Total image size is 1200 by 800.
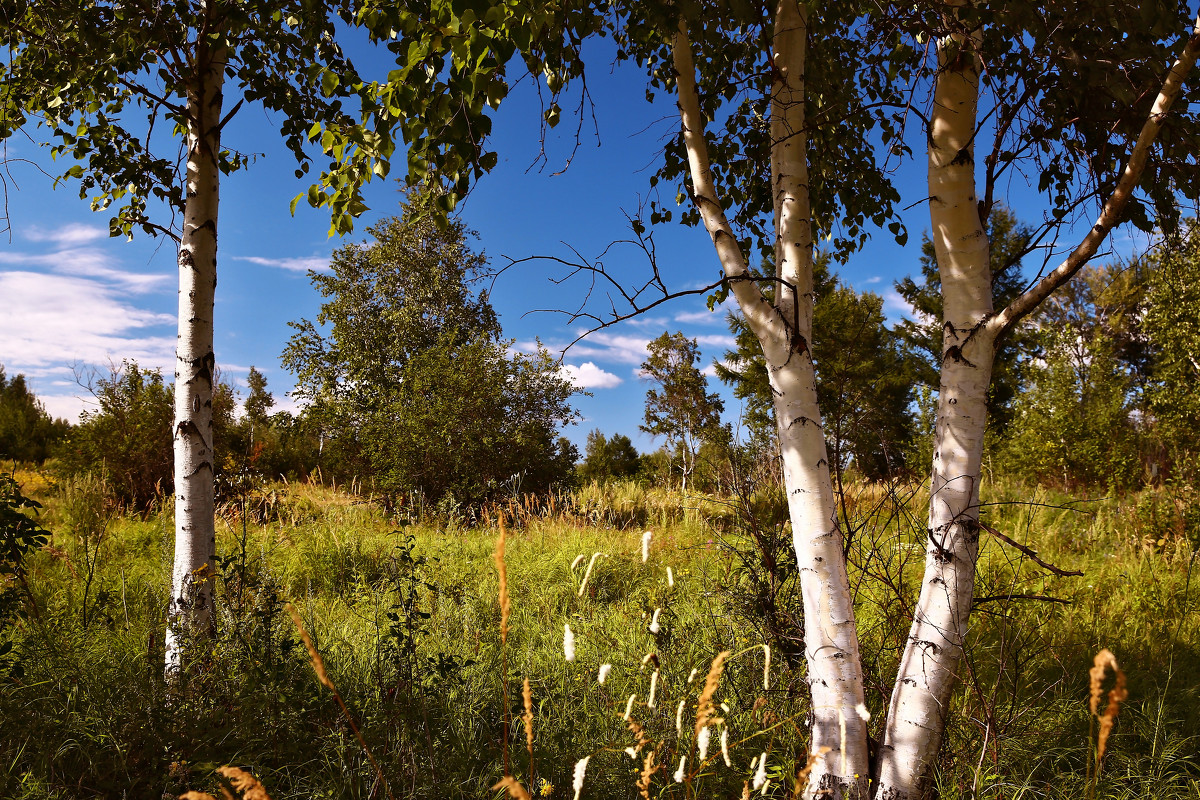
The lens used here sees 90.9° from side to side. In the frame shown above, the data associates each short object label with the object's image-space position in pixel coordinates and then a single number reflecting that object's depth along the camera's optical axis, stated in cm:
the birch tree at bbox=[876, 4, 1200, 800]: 210
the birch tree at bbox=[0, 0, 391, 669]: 300
